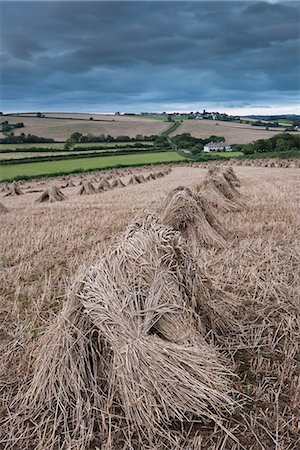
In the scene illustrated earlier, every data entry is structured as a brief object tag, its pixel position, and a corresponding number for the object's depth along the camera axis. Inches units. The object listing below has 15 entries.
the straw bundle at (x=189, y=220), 283.6
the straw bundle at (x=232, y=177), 773.3
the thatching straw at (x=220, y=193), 466.8
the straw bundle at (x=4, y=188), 1290.1
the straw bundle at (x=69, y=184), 1400.5
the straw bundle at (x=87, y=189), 1036.1
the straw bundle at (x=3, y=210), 597.8
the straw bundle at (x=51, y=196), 845.8
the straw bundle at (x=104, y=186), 1120.2
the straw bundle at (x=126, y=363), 116.3
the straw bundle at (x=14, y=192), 1186.3
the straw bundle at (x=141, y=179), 1368.8
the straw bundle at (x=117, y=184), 1240.2
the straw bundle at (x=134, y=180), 1338.6
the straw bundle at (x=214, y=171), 667.6
